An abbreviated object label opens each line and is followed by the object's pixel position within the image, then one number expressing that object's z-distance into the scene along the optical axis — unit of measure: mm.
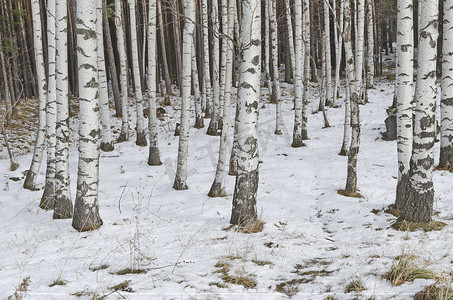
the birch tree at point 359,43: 9625
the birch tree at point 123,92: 13359
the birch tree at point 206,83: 11314
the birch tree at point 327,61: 15358
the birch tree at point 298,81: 10862
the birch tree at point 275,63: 11766
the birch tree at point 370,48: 17750
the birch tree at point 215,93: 12130
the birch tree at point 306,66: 11945
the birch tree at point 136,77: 11811
